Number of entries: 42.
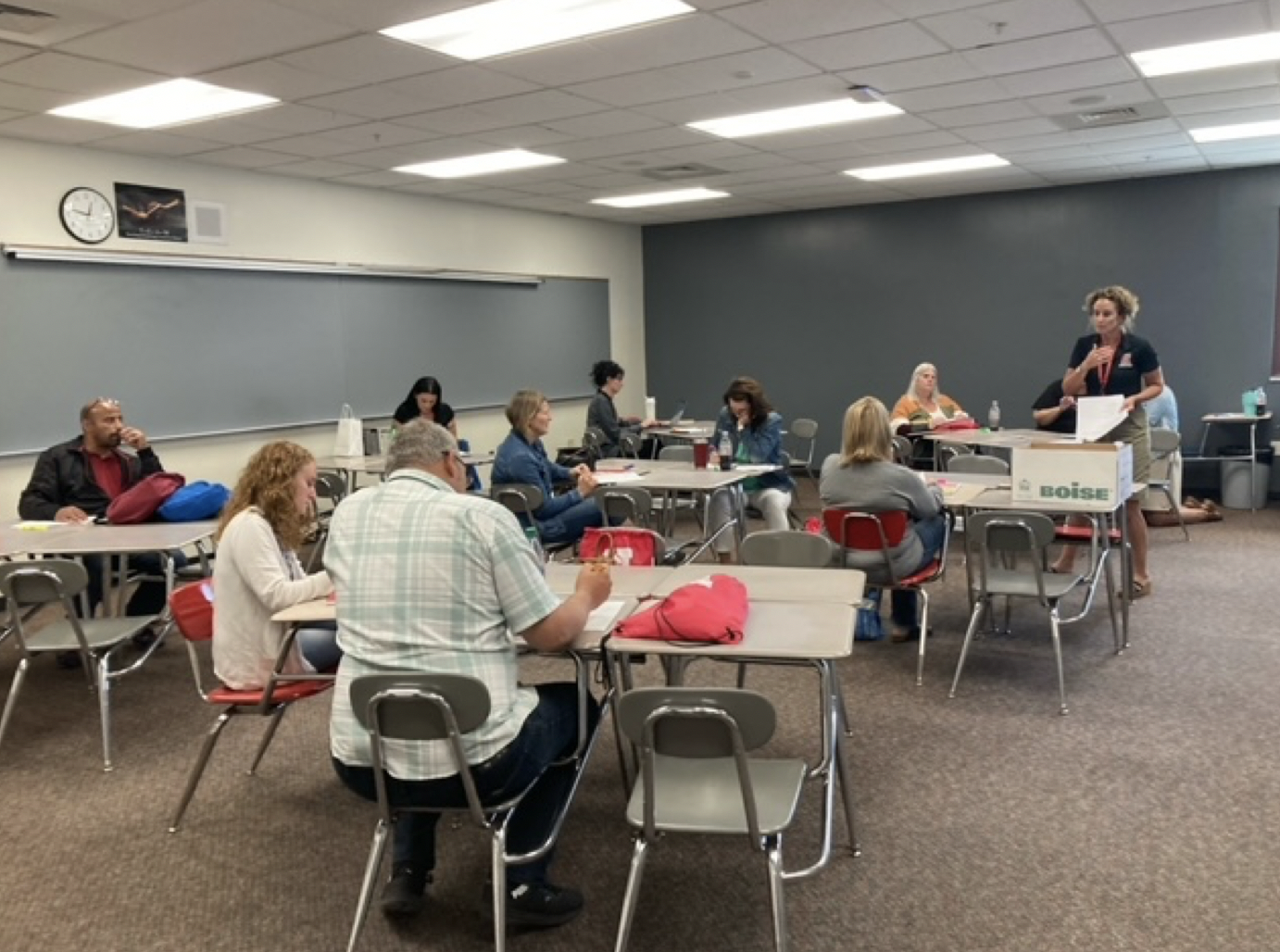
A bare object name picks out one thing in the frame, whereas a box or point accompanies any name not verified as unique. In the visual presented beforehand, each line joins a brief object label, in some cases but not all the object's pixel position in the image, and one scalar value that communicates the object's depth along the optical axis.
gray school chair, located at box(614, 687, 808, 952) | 2.01
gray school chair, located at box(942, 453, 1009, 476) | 5.50
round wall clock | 6.18
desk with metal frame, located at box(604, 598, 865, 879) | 2.37
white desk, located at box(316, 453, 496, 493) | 6.77
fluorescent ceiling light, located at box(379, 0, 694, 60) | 4.04
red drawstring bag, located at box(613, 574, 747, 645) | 2.44
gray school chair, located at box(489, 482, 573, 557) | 5.03
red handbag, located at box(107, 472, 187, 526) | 4.54
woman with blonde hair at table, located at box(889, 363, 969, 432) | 7.10
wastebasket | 8.32
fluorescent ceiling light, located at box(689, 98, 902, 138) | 5.96
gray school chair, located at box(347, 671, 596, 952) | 2.15
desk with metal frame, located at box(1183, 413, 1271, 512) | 8.25
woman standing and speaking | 5.20
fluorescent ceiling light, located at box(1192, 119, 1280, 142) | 6.87
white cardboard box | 4.23
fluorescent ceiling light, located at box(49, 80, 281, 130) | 5.11
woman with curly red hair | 3.01
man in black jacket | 4.90
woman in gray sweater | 4.26
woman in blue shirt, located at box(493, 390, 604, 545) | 5.20
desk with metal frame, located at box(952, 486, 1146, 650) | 4.25
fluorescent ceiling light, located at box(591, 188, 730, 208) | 9.19
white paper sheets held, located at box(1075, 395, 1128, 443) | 4.99
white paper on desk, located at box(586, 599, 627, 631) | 2.58
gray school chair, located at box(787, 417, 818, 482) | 8.60
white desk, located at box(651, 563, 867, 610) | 2.88
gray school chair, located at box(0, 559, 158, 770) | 3.48
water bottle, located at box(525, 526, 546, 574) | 3.07
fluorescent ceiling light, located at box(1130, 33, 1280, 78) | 4.87
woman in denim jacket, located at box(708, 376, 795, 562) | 5.90
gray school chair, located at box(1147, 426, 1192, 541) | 7.10
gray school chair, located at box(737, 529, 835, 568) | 3.56
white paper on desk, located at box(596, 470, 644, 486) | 5.46
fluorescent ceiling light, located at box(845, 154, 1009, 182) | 7.99
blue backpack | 4.54
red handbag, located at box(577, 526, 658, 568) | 3.35
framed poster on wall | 6.47
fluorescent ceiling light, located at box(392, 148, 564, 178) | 7.11
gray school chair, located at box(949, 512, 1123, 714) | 3.92
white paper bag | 7.57
